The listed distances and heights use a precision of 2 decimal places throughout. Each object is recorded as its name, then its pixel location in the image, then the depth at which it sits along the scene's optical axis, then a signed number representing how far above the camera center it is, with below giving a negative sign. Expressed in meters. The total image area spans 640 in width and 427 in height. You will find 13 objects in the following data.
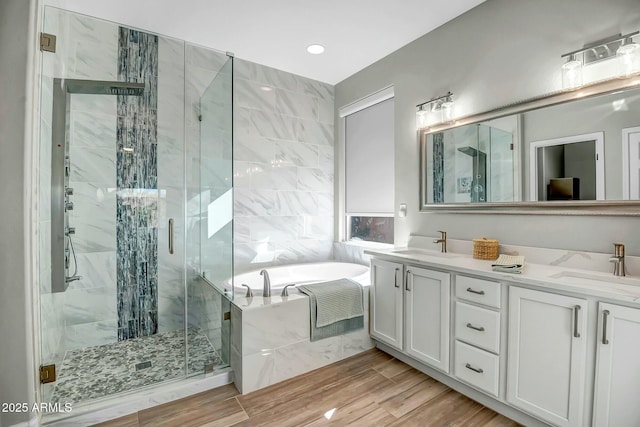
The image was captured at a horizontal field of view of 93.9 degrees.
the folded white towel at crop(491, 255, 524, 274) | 1.71 -0.31
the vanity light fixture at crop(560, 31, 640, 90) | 1.58 +0.87
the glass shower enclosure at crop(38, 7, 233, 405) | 2.05 +0.02
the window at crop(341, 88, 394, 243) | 3.20 +0.49
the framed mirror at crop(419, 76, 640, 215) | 1.62 +0.38
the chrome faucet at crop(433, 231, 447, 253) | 2.48 -0.24
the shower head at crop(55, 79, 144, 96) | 2.18 +0.95
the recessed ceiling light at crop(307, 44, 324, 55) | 2.88 +1.59
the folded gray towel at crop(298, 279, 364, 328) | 2.32 -0.71
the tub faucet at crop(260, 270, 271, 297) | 2.28 -0.59
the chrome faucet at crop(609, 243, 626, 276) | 1.56 -0.25
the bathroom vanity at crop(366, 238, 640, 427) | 1.33 -0.66
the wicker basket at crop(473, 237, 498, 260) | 2.10 -0.26
